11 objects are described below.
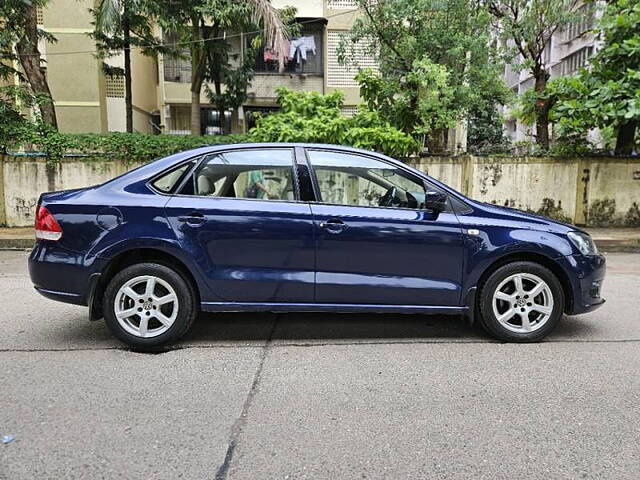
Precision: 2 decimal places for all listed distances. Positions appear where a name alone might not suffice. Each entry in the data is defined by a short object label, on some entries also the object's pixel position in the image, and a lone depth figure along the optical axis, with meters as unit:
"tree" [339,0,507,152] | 11.11
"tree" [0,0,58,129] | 11.37
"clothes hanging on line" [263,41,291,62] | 11.66
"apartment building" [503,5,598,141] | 27.25
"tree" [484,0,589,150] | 11.45
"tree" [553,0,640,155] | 10.07
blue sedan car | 4.26
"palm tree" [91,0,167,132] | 11.39
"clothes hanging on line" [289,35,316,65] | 19.91
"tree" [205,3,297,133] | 14.42
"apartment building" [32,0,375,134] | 18.48
